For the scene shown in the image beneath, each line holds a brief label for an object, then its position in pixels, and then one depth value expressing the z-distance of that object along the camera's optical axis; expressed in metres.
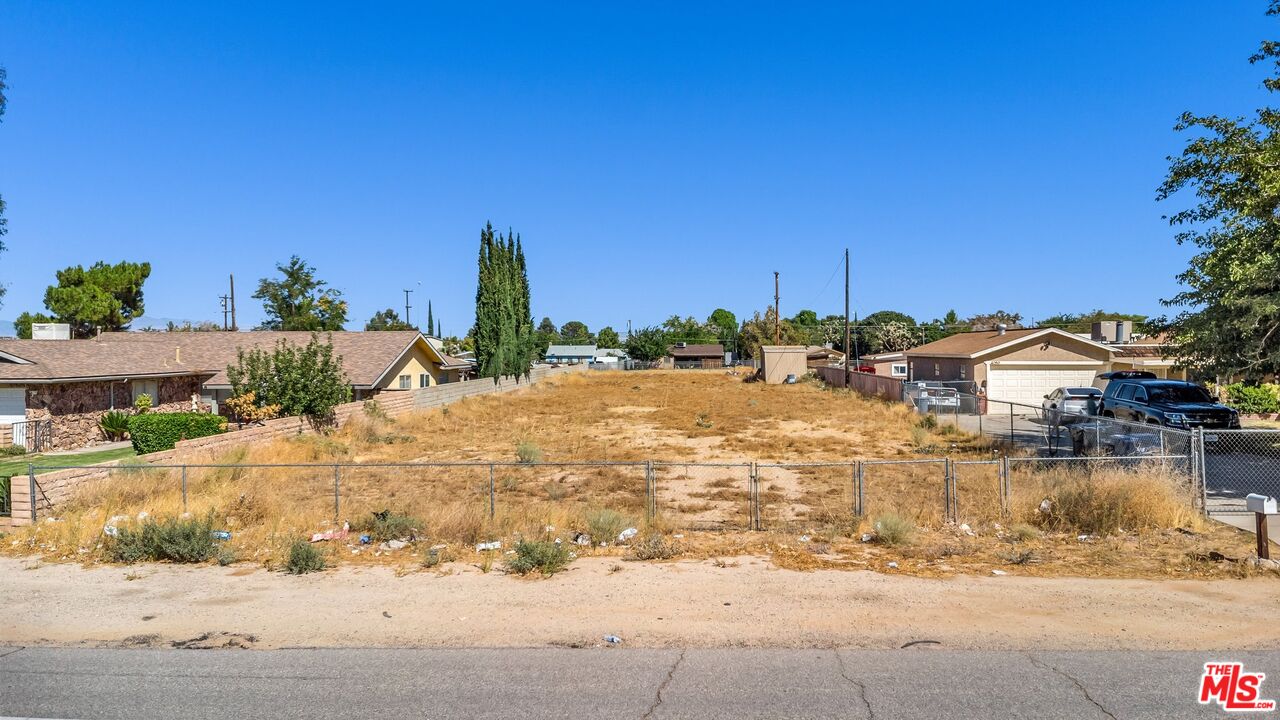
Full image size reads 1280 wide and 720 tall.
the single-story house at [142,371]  24.92
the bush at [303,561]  10.45
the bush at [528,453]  20.75
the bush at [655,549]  10.91
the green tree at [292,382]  25.83
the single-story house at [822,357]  79.38
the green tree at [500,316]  52.97
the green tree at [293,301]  64.81
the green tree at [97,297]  60.69
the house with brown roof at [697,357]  115.81
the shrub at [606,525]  11.79
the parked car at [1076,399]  28.09
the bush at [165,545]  11.11
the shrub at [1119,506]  11.95
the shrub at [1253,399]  29.84
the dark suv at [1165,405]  20.56
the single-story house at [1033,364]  36.25
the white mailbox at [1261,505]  9.82
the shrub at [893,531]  11.34
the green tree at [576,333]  179.38
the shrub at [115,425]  26.88
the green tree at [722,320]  178.62
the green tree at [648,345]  115.62
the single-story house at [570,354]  133.39
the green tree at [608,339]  158.38
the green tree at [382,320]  130.40
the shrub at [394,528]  11.96
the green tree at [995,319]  95.31
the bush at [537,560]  10.24
